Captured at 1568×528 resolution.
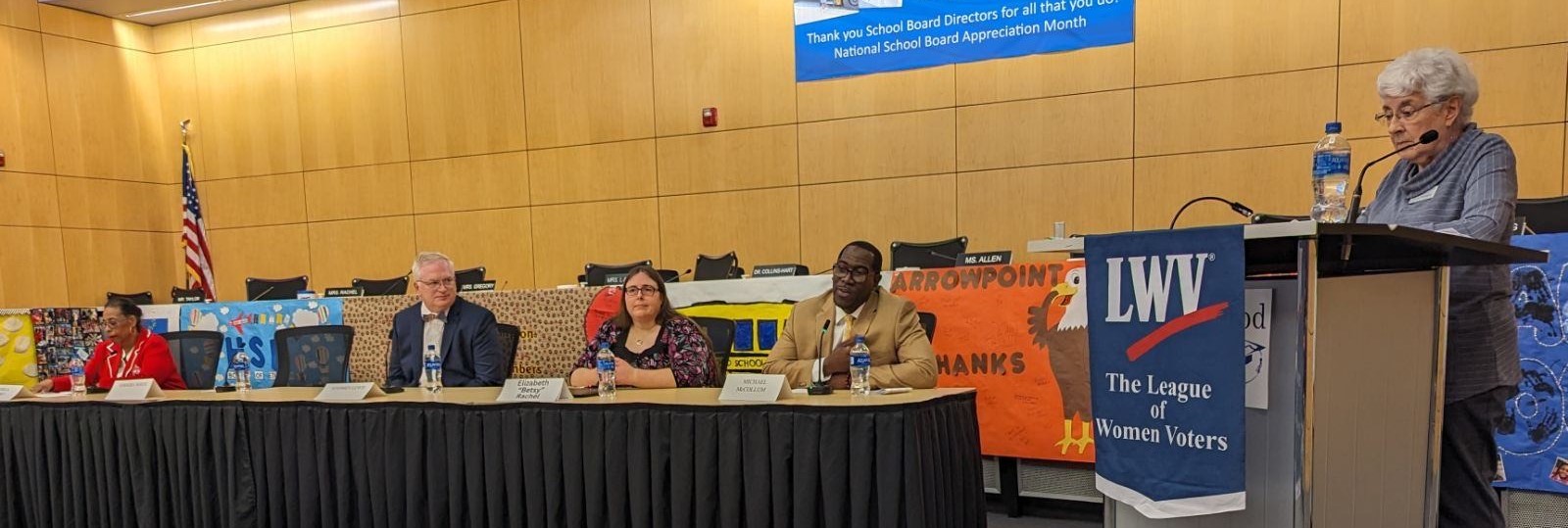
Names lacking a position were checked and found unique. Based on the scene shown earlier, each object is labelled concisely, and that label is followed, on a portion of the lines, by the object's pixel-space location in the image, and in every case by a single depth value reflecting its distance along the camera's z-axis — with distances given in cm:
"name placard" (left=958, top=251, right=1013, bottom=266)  373
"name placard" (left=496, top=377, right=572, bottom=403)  229
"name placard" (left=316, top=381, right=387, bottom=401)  252
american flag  746
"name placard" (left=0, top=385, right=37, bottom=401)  295
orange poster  328
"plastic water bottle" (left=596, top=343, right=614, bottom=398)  246
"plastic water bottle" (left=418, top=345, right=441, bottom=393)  292
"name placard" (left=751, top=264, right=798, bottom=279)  439
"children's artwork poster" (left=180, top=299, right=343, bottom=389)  480
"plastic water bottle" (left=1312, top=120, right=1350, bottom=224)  155
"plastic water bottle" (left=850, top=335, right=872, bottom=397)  236
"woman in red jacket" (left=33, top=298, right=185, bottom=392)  350
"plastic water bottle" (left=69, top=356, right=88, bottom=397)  311
